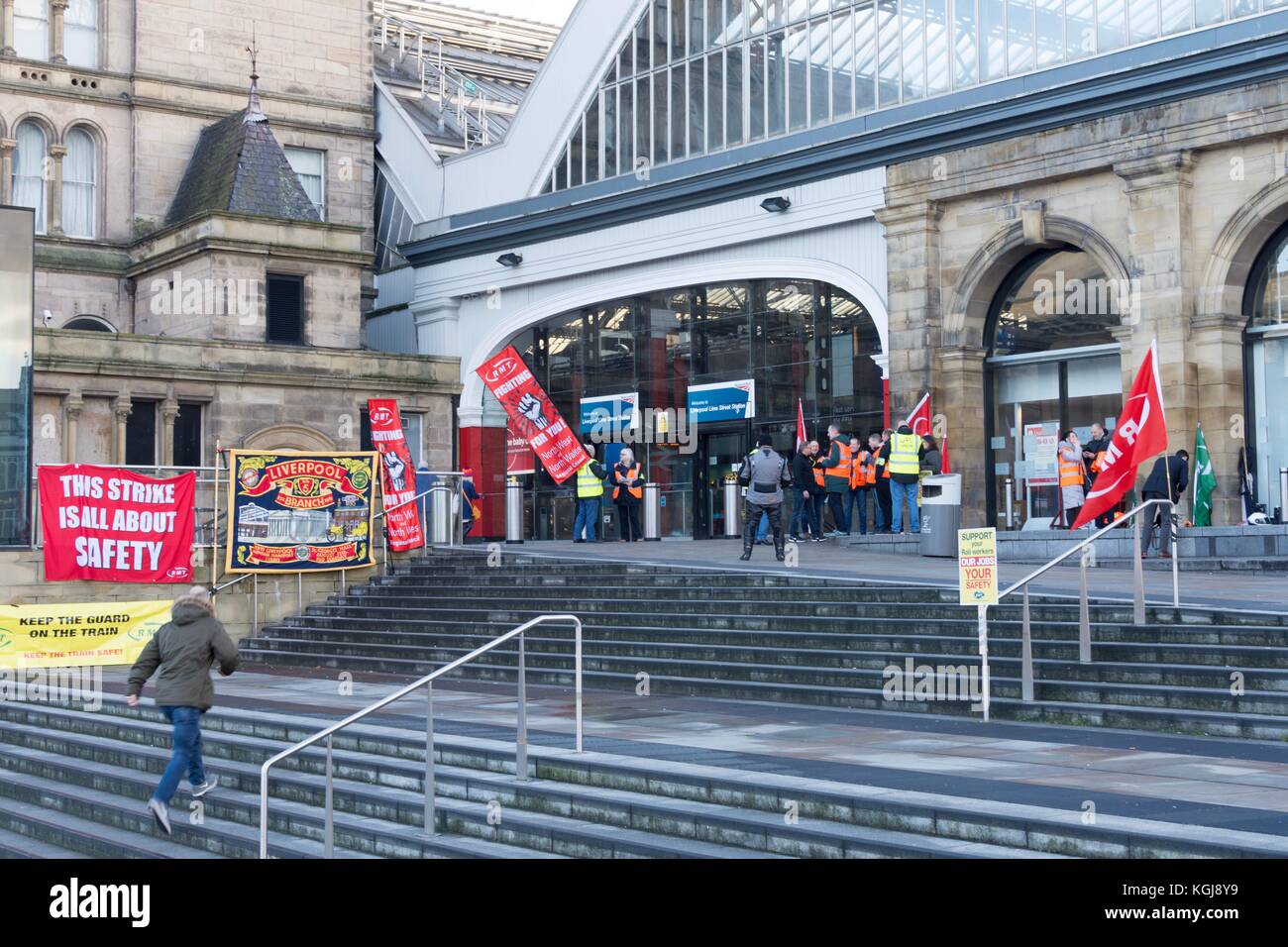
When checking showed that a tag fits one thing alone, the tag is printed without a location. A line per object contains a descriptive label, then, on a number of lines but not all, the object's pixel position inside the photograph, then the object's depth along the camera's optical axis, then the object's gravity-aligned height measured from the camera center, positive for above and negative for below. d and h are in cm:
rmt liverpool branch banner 2647 +20
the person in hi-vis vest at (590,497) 3116 +42
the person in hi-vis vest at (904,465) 2617 +80
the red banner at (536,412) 3097 +204
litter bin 2416 +1
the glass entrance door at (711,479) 3459 +81
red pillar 4019 +155
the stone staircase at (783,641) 1427 -139
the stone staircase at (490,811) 916 -198
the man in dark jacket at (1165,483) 2203 +38
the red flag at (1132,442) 1962 +86
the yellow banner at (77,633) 2123 -142
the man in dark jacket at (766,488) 2417 +42
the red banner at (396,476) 2819 +79
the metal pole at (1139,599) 1525 -83
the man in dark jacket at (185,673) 1257 -114
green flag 2517 +38
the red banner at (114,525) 2480 +2
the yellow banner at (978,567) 1434 -46
